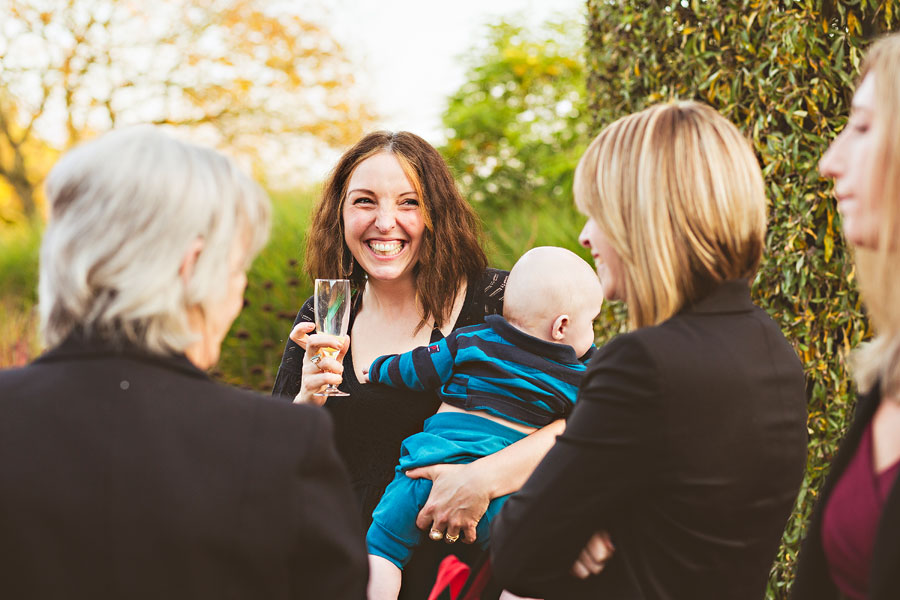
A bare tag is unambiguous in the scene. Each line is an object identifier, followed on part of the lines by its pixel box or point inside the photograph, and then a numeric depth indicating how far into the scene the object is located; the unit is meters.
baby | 2.67
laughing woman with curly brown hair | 3.01
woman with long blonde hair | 1.47
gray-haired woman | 1.46
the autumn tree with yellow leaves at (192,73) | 15.66
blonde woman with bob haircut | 1.76
